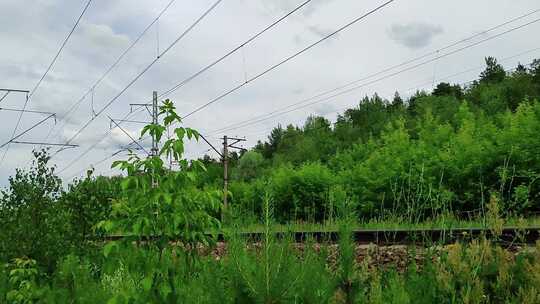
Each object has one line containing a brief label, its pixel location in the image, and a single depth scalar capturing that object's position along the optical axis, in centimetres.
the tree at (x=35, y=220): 732
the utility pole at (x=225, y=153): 3600
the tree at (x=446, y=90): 7181
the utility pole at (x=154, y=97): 3146
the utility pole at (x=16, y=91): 2091
